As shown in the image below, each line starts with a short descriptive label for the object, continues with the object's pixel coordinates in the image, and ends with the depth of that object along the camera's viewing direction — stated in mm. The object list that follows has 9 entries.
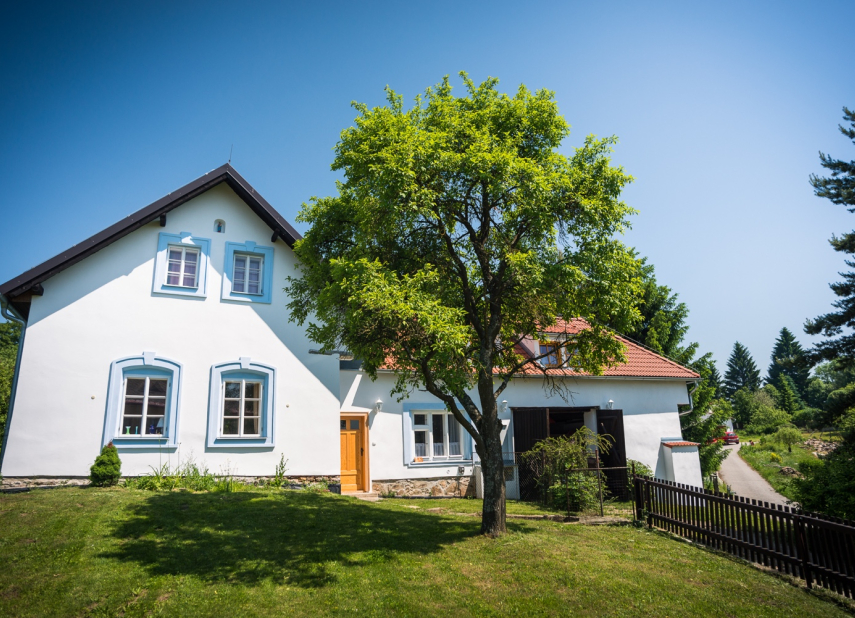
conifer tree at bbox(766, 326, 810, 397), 77188
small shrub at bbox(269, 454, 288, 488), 14336
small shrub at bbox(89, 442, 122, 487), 12602
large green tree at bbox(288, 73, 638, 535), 9797
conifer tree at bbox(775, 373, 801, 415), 58044
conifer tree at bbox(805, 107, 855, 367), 17000
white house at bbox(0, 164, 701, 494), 12984
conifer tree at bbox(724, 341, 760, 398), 81375
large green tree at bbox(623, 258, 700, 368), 24516
